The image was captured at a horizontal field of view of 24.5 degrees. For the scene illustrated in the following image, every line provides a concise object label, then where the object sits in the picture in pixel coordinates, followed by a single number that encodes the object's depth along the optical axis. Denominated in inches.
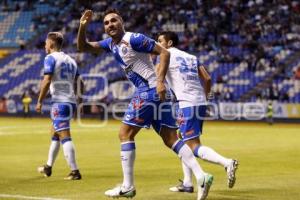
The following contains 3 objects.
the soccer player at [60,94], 494.3
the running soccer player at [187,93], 416.5
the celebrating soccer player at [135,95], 374.0
